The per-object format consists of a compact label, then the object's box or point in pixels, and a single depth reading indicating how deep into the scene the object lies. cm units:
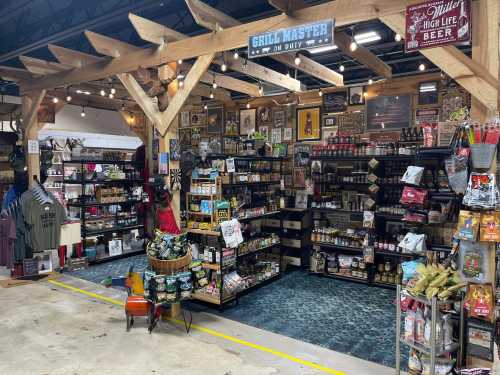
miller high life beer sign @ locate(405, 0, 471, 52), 304
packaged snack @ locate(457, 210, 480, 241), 298
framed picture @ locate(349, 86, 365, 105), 754
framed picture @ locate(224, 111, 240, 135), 934
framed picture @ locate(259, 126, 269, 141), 887
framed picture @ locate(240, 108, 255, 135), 908
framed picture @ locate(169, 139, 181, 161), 528
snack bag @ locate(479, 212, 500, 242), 290
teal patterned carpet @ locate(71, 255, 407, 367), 439
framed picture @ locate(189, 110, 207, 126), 989
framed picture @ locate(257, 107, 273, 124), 881
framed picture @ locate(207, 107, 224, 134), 958
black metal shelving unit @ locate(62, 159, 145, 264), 795
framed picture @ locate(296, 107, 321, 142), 812
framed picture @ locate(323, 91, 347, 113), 775
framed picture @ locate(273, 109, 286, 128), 859
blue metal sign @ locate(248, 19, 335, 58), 381
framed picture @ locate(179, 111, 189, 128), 1023
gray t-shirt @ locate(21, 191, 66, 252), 646
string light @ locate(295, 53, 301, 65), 527
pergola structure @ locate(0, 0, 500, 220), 305
